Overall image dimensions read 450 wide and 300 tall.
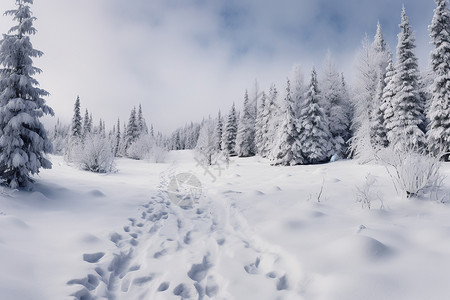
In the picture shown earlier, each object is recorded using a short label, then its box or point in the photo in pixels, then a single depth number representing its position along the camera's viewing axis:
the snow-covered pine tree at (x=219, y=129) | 50.44
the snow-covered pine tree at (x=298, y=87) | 24.72
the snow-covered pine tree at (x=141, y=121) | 52.17
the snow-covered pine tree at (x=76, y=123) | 35.16
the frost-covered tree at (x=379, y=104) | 20.19
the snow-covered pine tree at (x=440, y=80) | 15.30
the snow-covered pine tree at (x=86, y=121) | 54.70
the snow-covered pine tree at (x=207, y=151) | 29.97
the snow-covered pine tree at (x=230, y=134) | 44.56
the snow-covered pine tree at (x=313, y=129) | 21.47
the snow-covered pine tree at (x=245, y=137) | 41.16
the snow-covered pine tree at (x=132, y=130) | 49.22
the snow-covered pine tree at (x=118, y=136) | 56.22
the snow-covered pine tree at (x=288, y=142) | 21.70
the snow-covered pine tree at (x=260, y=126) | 36.16
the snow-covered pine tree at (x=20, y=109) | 6.92
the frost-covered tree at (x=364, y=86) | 21.88
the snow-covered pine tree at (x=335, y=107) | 23.61
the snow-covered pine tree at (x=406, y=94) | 17.10
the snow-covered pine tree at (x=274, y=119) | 24.94
